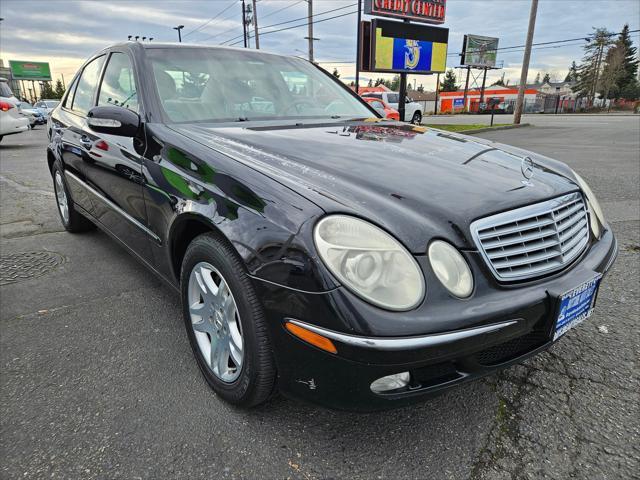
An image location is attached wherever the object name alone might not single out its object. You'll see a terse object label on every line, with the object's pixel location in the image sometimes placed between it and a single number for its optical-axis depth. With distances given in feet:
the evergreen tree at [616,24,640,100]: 237.72
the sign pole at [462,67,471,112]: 188.79
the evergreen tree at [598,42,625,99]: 228.02
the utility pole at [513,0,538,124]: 69.97
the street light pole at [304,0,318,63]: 87.15
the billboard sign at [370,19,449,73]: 54.24
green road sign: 254.27
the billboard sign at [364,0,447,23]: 53.83
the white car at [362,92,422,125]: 72.23
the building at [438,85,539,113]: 217.15
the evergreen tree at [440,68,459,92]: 296.08
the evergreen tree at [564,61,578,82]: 289.96
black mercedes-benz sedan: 4.71
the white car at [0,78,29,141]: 39.17
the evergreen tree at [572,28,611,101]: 237.04
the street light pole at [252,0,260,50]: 111.34
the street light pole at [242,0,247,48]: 113.09
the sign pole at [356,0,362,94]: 54.80
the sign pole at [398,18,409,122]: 57.36
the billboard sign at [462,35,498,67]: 146.82
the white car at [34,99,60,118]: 93.11
